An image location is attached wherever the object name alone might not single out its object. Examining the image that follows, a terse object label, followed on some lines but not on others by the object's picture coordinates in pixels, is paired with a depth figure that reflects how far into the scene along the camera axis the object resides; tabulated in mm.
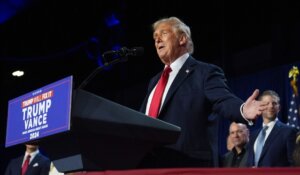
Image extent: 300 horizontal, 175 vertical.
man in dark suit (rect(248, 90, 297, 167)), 6977
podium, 2767
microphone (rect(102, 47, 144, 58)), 3837
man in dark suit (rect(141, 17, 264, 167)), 3405
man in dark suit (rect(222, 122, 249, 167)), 8089
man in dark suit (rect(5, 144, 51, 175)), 9535
